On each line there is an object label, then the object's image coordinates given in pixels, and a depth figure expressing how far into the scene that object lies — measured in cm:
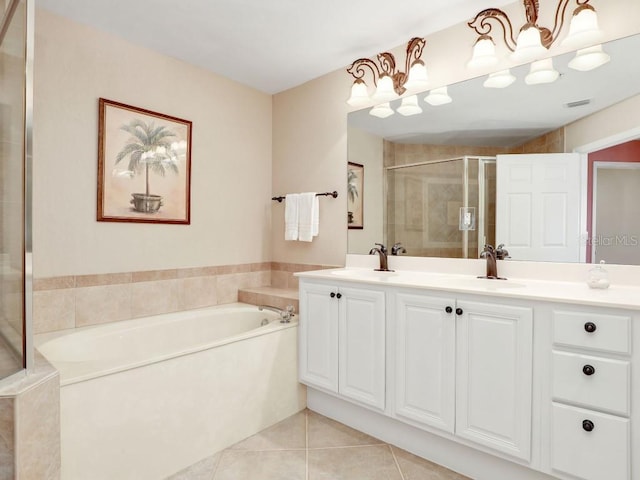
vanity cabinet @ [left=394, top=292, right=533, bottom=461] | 155
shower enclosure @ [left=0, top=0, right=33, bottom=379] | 131
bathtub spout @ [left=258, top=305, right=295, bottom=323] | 245
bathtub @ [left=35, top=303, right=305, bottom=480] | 154
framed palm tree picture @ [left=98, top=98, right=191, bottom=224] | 234
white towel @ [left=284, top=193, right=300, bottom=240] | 303
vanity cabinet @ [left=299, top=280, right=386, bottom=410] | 201
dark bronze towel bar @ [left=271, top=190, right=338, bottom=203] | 286
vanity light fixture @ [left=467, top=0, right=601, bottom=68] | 174
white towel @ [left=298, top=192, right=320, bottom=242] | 294
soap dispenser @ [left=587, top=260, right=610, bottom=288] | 166
